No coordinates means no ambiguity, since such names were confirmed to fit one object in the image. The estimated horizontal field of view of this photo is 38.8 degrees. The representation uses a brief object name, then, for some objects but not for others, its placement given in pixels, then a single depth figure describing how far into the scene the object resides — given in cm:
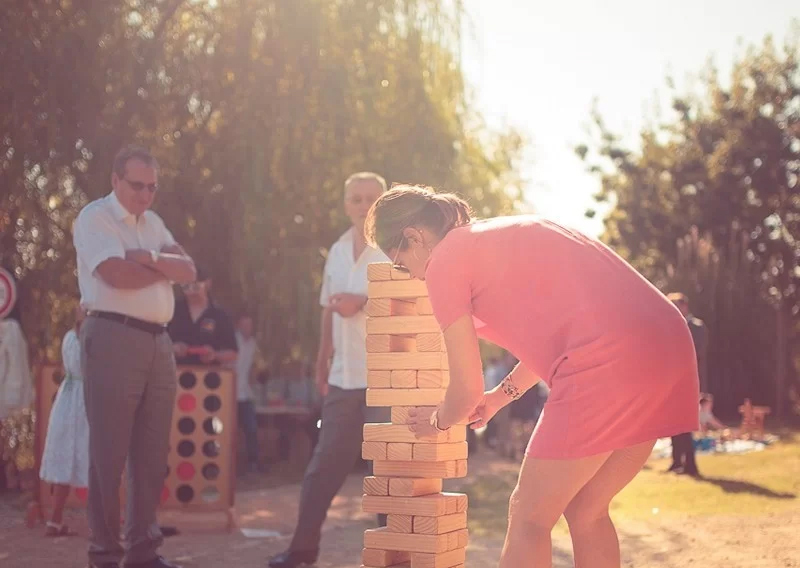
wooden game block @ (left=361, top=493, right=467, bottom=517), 462
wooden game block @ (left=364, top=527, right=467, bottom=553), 459
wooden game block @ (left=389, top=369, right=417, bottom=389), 481
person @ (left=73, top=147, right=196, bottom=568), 609
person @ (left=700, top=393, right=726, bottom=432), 1847
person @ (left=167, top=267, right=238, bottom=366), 981
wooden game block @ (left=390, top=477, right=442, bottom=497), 469
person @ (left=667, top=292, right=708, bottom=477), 1330
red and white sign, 1055
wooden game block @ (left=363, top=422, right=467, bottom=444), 466
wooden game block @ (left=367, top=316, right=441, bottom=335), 486
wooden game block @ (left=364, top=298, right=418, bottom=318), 497
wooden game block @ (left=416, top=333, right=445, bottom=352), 479
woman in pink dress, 344
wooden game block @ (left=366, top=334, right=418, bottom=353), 494
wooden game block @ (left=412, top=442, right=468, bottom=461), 464
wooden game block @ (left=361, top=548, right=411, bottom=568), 466
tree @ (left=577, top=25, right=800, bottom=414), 3644
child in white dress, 844
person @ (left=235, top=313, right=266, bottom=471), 1376
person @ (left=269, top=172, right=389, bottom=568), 655
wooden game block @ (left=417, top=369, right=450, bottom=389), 477
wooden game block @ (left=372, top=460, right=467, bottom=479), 468
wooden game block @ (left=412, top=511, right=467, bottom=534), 461
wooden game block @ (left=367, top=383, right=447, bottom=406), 477
